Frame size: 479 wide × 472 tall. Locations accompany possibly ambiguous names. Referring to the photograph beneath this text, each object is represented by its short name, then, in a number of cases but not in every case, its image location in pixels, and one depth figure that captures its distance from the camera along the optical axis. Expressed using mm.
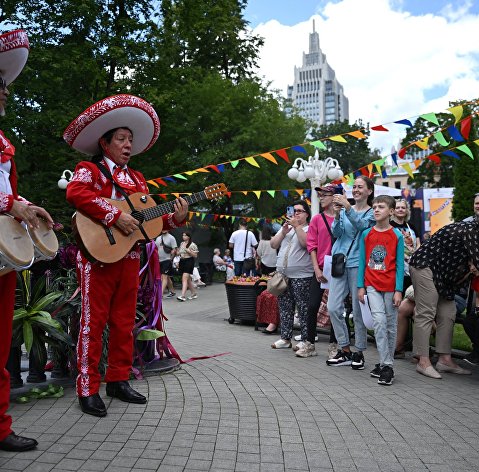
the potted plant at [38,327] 4730
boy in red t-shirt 5590
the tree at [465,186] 21703
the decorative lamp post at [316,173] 15009
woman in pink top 6934
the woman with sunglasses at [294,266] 7207
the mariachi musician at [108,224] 4215
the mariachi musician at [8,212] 3412
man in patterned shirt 5832
